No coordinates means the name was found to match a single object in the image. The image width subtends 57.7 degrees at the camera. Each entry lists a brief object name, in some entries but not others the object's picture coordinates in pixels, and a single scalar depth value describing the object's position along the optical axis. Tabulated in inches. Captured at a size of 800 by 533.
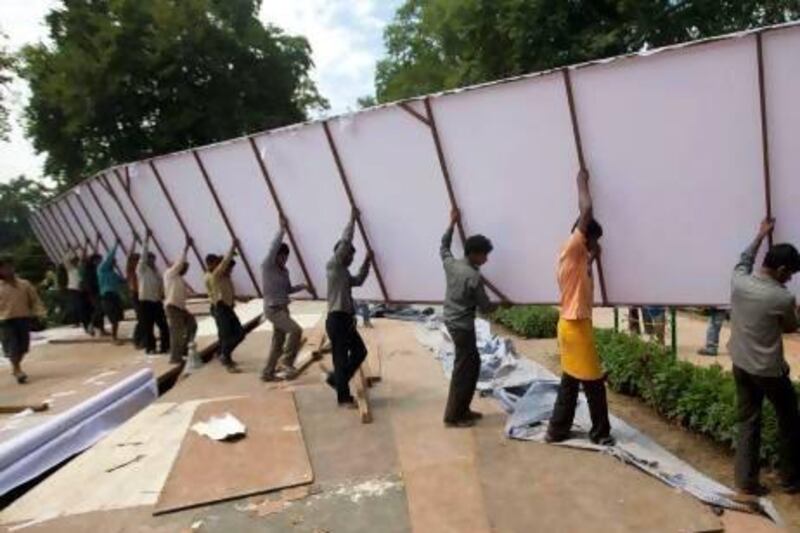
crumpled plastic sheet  200.7
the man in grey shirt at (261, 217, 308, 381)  322.3
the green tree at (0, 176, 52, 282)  2378.2
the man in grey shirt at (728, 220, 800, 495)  191.6
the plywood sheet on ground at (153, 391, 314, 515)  216.4
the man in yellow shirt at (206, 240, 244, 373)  363.8
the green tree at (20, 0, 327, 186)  921.5
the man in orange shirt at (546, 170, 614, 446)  216.1
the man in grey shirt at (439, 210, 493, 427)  242.4
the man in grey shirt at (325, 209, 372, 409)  281.7
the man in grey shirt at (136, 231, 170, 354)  430.0
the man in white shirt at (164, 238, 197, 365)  398.0
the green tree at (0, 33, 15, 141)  728.3
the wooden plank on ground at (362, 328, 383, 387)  355.5
